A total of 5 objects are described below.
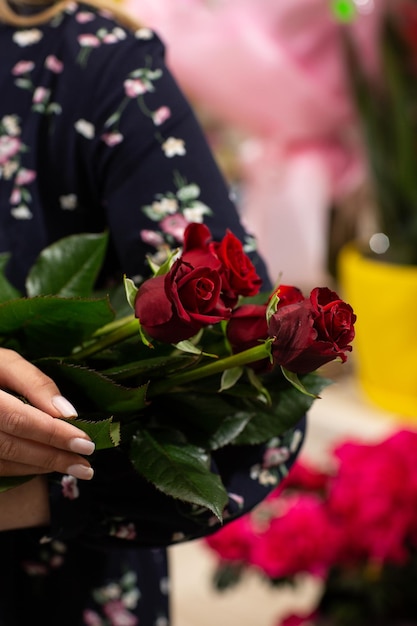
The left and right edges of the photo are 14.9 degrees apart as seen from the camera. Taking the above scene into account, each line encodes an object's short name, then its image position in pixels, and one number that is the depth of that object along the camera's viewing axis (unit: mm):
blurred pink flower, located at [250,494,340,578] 1308
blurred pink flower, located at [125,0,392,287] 2184
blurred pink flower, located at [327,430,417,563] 1291
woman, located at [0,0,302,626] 953
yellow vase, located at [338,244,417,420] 2127
